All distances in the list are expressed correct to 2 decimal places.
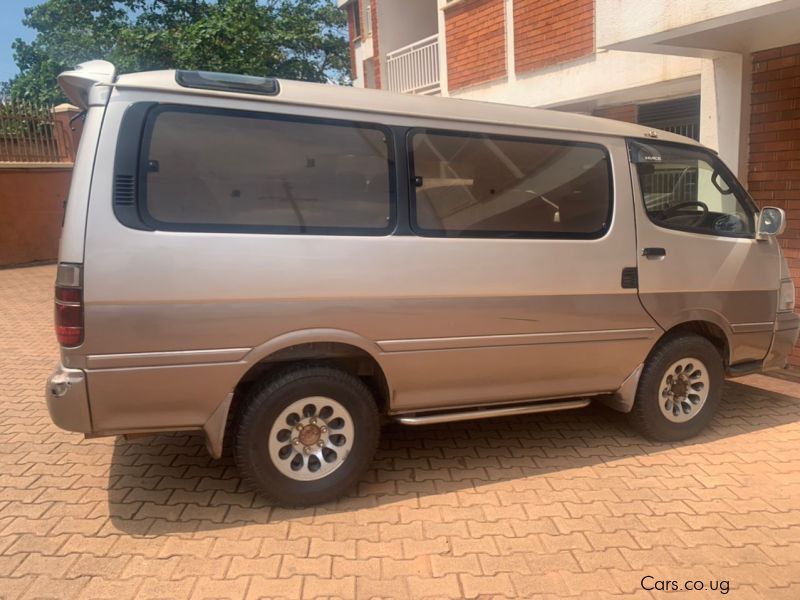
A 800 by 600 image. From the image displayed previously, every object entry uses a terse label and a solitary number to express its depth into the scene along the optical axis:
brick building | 5.05
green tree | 16.17
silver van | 2.79
